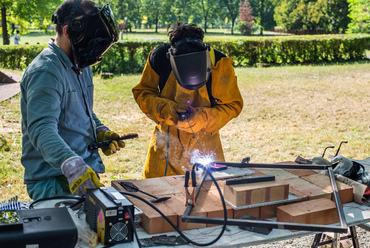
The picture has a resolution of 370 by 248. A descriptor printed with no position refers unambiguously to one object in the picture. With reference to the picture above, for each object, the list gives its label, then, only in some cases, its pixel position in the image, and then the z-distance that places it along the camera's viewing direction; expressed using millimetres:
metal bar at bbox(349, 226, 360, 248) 3029
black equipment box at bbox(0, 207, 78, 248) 1529
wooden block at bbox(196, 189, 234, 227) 2037
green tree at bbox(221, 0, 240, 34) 58312
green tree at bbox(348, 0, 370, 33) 26844
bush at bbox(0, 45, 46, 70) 14867
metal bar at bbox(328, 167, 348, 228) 1921
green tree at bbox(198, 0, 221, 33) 56969
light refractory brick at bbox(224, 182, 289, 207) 2098
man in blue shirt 1937
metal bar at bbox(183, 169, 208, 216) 1919
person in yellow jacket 2955
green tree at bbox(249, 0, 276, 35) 59562
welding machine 1751
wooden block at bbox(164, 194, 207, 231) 1999
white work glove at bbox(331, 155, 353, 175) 2694
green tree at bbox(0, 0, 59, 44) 18500
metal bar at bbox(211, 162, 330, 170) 2357
